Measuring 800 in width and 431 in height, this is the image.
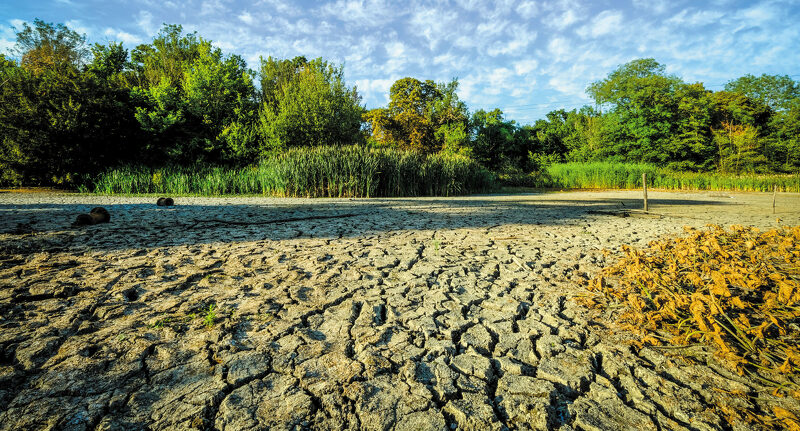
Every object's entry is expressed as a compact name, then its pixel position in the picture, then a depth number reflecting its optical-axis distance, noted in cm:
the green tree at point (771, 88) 3184
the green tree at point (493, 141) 2803
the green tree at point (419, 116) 2691
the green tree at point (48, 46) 2306
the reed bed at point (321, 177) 1170
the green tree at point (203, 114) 1680
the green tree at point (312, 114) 1734
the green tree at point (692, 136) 2823
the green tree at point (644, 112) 2928
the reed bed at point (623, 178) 2036
